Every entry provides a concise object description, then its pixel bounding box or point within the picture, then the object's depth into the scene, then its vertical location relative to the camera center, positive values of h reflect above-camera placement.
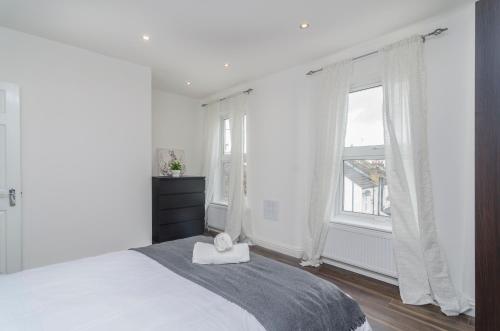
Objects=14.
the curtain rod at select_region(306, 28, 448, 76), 2.21 +1.16
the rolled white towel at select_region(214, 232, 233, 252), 1.77 -0.54
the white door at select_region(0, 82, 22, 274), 2.44 -0.14
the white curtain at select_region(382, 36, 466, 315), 2.19 -0.14
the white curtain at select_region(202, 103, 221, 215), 4.61 +0.23
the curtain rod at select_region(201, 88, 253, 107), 3.95 +1.16
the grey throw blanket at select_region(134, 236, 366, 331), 1.15 -0.64
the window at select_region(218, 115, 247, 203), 4.60 +0.14
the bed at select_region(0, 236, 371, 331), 1.06 -0.64
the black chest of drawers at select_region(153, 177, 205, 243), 3.54 -0.61
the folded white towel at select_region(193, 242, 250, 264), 1.69 -0.60
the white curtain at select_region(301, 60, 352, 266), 2.85 +0.16
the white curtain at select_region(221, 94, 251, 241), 4.02 -0.25
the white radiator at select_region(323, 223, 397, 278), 2.54 -0.89
